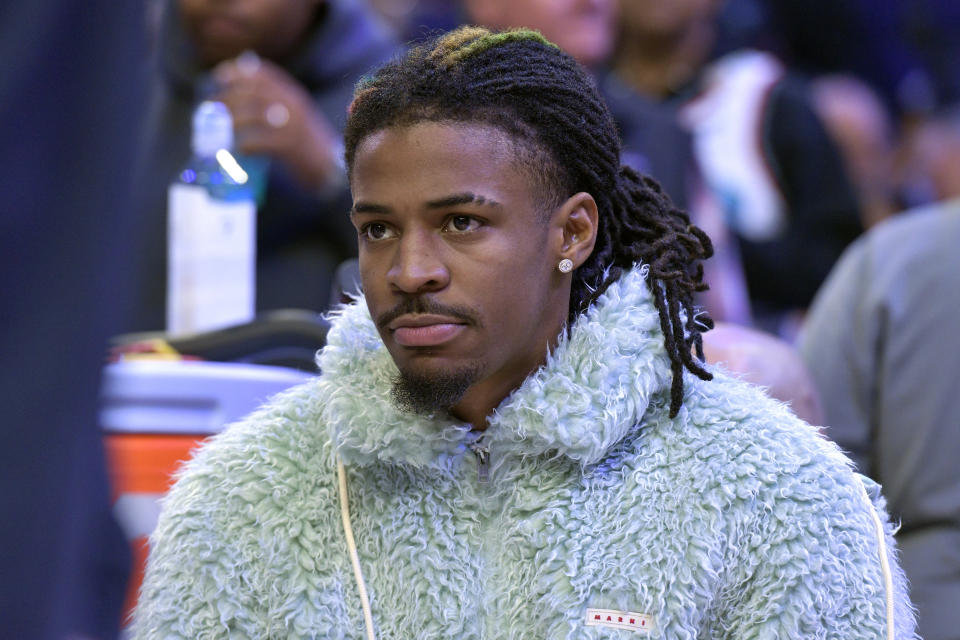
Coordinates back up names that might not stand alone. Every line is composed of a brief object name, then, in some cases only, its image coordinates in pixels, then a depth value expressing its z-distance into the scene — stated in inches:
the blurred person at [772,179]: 312.8
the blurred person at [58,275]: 71.4
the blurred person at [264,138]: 239.9
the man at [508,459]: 134.3
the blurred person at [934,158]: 345.7
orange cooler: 180.7
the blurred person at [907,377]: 228.1
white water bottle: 228.8
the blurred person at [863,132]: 425.1
